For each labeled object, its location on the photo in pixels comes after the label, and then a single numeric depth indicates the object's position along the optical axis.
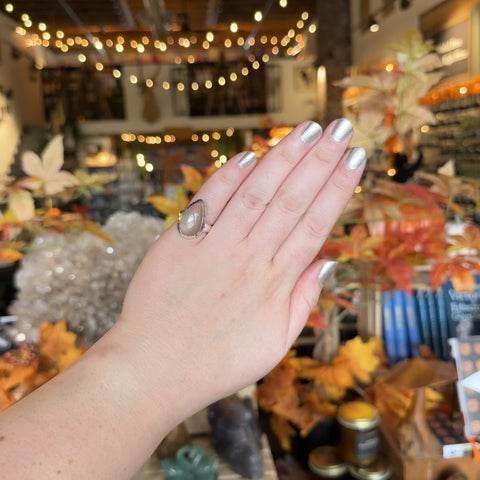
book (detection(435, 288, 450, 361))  1.27
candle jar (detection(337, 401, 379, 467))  1.00
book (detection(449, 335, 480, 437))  0.95
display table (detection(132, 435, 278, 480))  0.89
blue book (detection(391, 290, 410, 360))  1.26
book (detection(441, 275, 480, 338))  1.25
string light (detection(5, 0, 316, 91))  9.00
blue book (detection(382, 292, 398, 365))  1.26
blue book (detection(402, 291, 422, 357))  1.26
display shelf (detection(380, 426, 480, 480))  0.97
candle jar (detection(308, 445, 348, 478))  1.05
